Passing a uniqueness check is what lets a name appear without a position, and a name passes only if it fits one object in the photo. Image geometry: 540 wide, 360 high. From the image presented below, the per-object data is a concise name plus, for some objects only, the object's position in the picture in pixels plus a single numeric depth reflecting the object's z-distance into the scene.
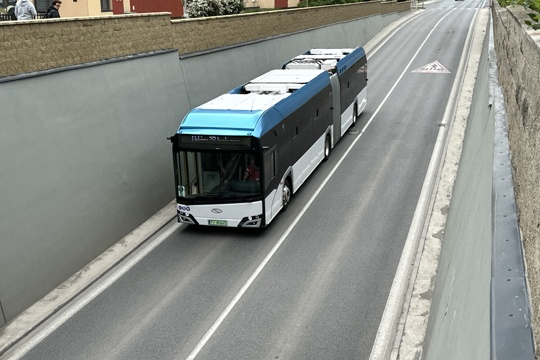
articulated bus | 15.64
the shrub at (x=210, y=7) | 37.47
